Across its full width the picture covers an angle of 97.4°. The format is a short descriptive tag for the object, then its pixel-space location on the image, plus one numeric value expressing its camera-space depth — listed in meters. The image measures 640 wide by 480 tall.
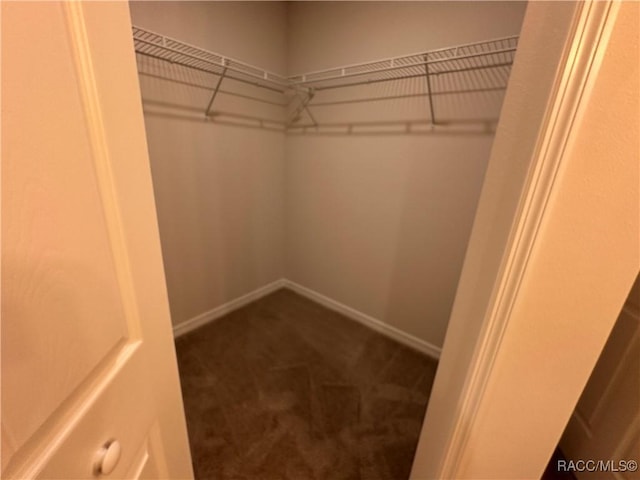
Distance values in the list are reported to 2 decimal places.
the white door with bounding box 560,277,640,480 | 0.92
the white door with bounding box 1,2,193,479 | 0.26
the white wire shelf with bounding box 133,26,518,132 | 1.44
